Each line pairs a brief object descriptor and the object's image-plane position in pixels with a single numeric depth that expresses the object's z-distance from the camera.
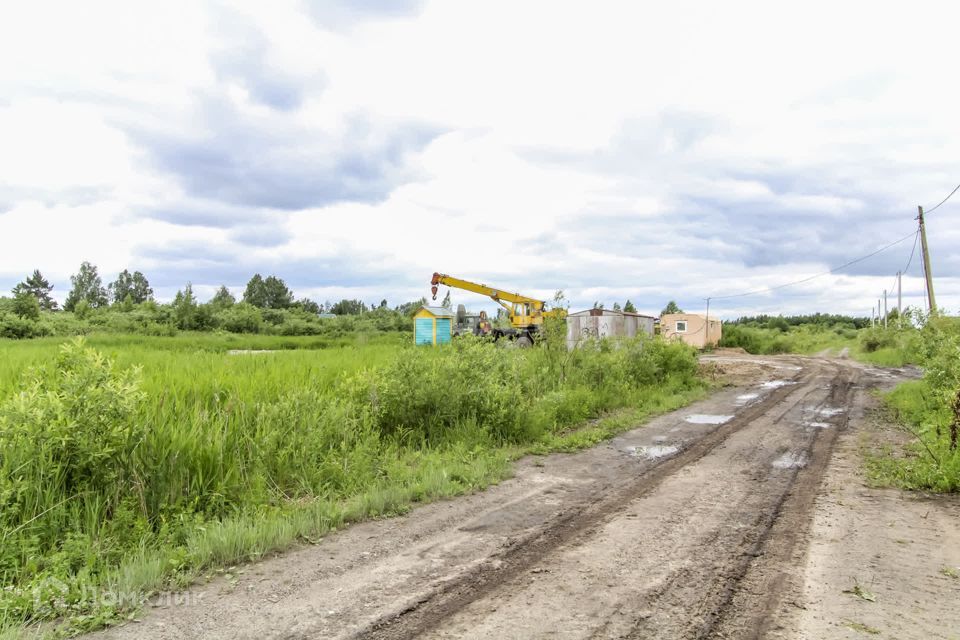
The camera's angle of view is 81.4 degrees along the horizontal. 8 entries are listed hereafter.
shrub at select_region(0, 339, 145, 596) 3.99
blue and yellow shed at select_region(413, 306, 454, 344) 28.86
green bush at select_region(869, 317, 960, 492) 6.07
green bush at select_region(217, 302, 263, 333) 46.19
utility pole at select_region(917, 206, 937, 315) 22.72
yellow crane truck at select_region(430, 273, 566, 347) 27.90
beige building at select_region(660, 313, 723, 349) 42.19
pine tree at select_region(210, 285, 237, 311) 59.26
